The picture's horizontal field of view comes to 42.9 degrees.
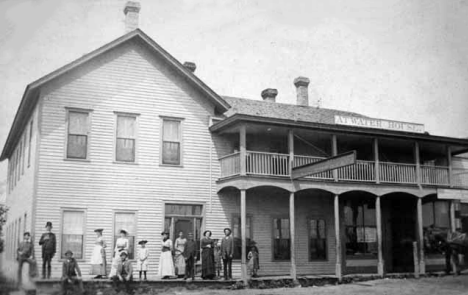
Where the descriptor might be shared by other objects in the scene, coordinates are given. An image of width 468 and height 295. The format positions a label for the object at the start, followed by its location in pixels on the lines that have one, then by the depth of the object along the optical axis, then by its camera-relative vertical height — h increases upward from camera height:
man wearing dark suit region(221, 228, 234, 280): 21.33 -0.13
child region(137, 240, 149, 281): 20.20 -0.43
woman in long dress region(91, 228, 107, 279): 20.34 -0.49
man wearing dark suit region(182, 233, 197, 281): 20.89 -0.34
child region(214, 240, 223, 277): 22.48 -0.44
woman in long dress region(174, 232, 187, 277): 21.08 -0.41
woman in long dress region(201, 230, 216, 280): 21.19 -0.49
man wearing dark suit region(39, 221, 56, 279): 19.56 -0.06
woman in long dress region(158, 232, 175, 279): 20.73 -0.55
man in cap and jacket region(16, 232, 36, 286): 19.12 -0.25
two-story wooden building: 21.34 +2.90
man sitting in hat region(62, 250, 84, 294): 17.55 -0.76
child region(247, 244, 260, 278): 22.84 -0.60
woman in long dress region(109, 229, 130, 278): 19.09 -0.06
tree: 33.35 +1.33
